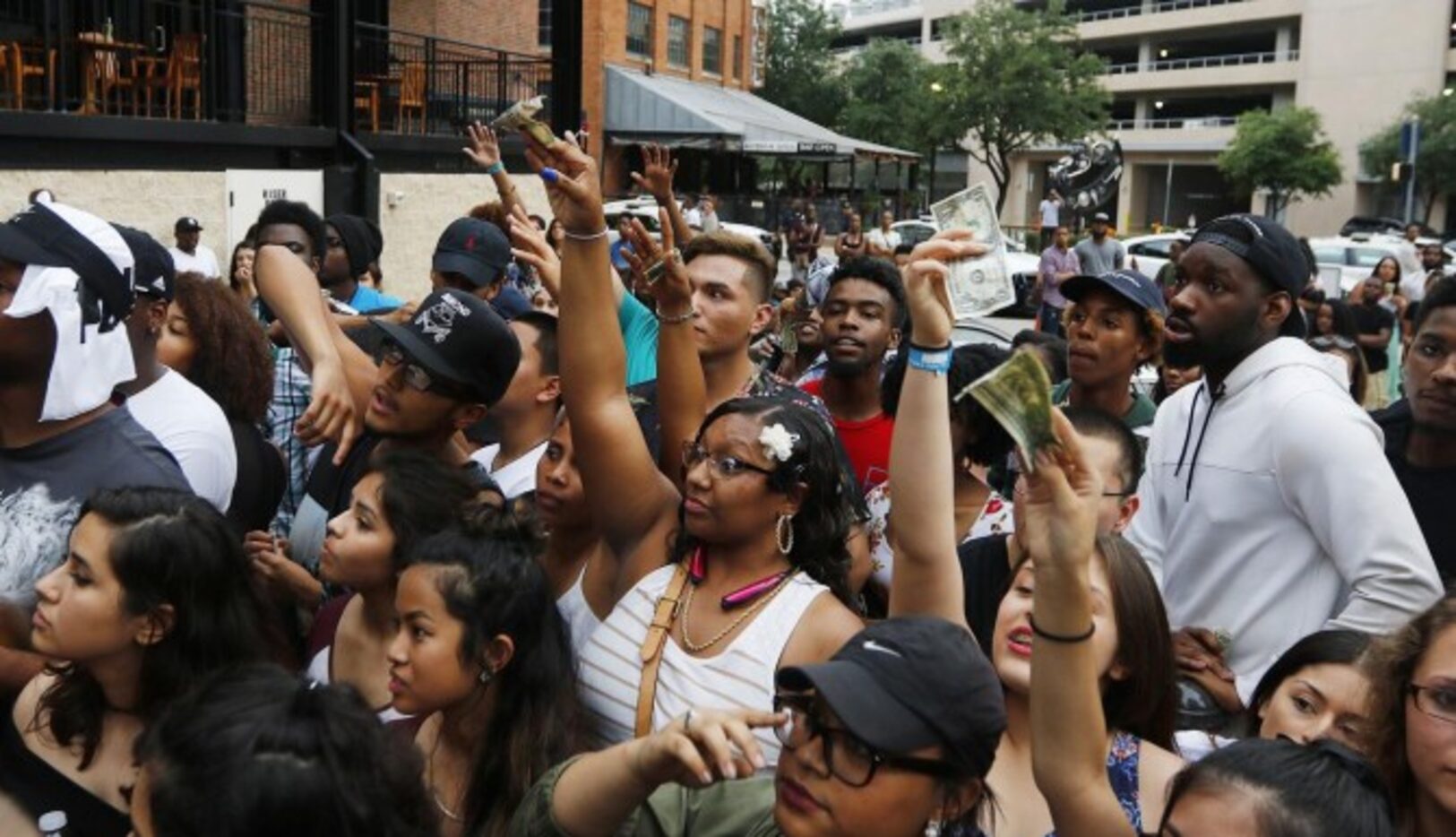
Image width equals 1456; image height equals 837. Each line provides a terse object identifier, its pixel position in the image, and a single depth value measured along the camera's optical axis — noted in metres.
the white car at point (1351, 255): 22.36
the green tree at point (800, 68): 56.44
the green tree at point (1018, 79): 46.91
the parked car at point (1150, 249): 22.81
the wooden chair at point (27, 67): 11.36
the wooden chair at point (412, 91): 17.77
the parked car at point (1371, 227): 39.47
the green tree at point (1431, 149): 46.44
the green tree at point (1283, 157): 48.91
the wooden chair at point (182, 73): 13.26
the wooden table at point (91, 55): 12.16
